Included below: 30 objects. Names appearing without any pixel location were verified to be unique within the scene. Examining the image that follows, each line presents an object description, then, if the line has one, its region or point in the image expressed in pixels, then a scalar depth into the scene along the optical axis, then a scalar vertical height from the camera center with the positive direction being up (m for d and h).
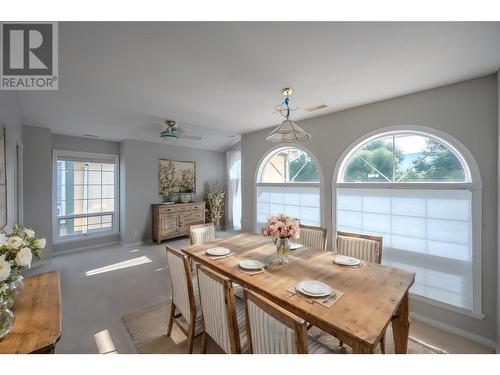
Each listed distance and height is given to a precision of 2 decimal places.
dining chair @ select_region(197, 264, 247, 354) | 1.27 -0.83
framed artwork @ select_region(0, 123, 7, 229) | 1.69 +0.04
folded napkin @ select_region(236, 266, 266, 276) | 1.68 -0.70
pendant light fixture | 1.97 +0.53
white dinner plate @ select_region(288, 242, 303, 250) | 2.26 -0.66
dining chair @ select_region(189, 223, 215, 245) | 2.76 -0.63
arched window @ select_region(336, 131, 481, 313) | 2.07 -0.25
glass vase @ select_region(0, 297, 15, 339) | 0.96 -0.63
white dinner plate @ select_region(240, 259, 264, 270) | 1.74 -0.67
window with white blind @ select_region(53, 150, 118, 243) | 4.25 -0.14
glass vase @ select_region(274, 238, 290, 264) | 1.87 -0.58
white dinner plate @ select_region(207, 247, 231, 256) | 2.09 -0.66
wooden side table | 0.94 -0.71
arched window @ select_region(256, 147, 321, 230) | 3.37 +0.02
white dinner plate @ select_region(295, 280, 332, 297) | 1.33 -0.68
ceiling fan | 3.68 +1.04
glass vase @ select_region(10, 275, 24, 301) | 1.17 -0.56
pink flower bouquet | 1.82 -0.36
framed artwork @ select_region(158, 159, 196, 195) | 5.31 +0.31
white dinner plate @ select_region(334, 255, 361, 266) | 1.80 -0.67
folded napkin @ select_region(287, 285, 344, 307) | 1.25 -0.71
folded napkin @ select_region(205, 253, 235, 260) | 2.03 -0.69
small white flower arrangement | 1.05 -0.33
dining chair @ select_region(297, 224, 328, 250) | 2.50 -0.62
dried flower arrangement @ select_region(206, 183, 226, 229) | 6.11 -0.49
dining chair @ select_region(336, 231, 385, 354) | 2.05 -0.62
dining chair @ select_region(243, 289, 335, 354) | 0.90 -0.69
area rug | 1.80 -1.41
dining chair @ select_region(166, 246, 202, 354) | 1.61 -0.88
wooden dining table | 1.07 -0.71
